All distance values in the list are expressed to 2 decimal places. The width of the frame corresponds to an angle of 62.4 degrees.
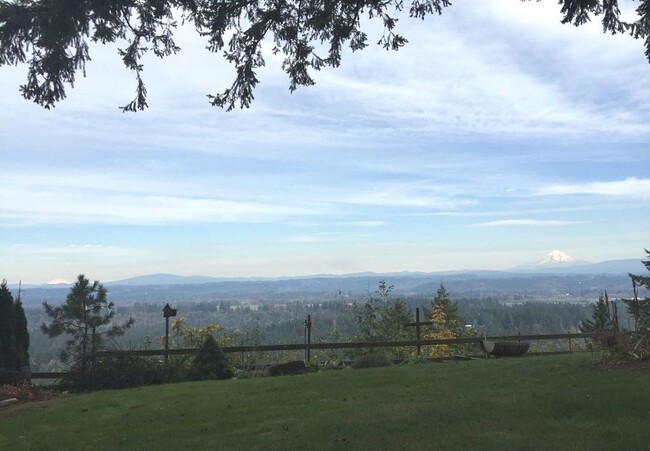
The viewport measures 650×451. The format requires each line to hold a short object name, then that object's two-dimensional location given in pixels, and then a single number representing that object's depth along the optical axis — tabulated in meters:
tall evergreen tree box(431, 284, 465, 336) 26.90
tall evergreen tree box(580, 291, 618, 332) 34.19
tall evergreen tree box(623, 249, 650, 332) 11.40
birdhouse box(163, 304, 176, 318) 15.62
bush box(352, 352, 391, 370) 14.25
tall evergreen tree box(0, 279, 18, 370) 13.34
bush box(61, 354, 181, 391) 13.08
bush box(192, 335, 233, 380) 13.78
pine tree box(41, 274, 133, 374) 13.59
